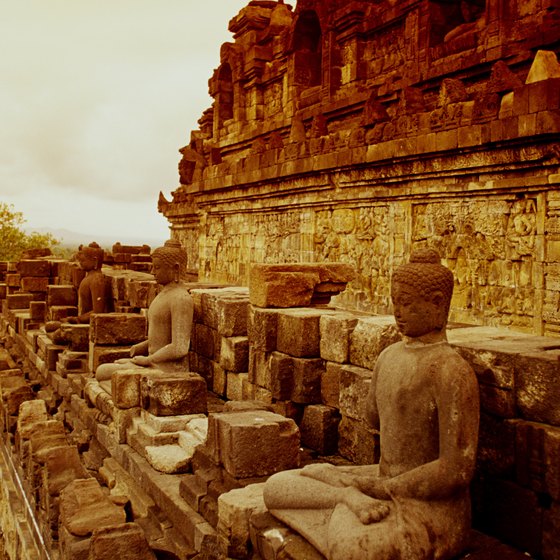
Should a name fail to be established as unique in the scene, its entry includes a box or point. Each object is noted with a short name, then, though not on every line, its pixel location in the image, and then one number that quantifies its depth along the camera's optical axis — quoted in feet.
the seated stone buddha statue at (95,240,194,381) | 20.13
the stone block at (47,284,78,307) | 37.78
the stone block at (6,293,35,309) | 46.93
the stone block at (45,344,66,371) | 30.53
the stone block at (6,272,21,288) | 53.57
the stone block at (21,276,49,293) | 46.44
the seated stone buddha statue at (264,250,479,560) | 8.93
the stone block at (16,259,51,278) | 46.29
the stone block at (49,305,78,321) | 35.68
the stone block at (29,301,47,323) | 40.70
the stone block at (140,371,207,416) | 17.71
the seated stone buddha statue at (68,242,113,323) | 32.96
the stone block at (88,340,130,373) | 24.25
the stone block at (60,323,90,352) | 29.91
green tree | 110.62
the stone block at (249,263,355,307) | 19.17
